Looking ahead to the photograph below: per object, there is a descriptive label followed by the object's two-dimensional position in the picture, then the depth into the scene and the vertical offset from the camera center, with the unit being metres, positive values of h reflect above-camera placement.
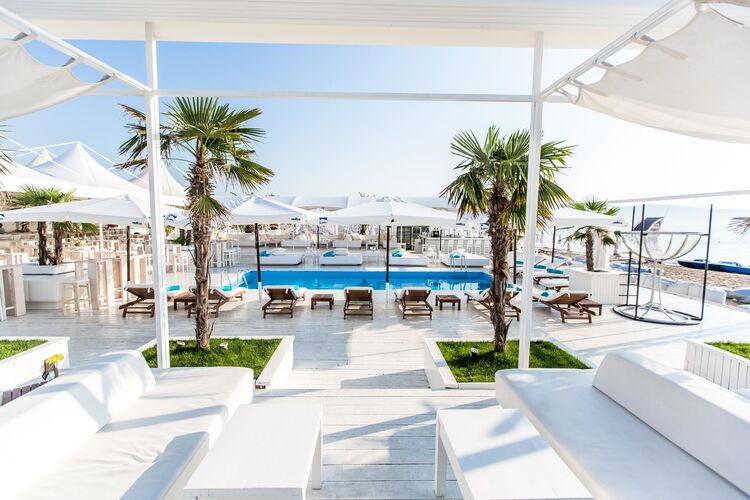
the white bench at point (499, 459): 1.65 -1.25
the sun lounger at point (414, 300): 7.57 -1.58
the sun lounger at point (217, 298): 7.29 -1.58
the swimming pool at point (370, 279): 12.83 -1.96
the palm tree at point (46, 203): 8.61 +0.71
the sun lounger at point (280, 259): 15.59 -1.38
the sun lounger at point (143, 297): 7.46 -1.57
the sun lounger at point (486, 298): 7.47 -1.59
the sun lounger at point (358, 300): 7.56 -1.56
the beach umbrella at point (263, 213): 8.29 +0.40
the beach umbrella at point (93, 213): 7.32 +0.32
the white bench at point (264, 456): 1.64 -1.24
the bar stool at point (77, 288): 7.58 -1.38
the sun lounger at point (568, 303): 7.46 -1.60
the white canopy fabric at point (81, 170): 10.04 +1.73
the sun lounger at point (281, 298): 7.59 -1.54
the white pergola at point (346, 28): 3.14 +2.01
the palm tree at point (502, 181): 4.25 +0.63
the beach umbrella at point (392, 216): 8.11 +0.35
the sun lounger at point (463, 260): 15.16 -1.34
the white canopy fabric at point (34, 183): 6.03 +0.88
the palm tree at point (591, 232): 10.06 -0.01
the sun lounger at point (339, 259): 15.39 -1.33
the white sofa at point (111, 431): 1.82 -1.37
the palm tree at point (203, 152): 4.00 +0.94
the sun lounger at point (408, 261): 15.55 -1.41
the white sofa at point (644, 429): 1.86 -1.35
